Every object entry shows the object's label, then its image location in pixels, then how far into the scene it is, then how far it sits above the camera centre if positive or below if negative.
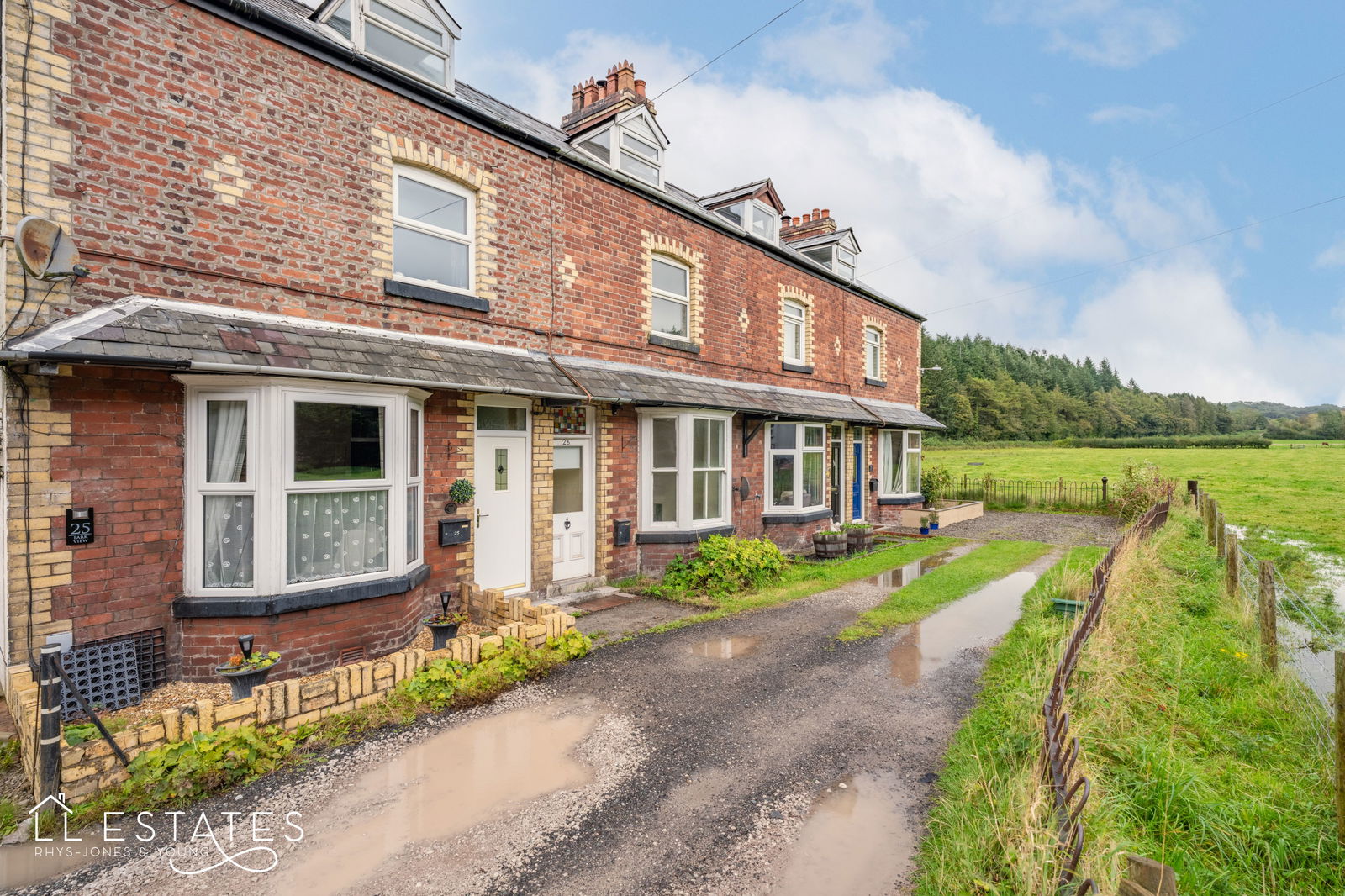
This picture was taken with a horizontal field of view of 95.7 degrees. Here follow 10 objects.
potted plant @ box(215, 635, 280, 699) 4.73 -1.73
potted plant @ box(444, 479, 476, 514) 7.77 -0.56
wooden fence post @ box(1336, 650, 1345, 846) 3.48 -1.64
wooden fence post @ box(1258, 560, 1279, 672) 6.29 -1.78
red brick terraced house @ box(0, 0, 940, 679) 5.24 +1.19
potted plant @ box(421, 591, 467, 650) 6.00 -1.76
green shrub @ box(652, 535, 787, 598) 9.66 -1.96
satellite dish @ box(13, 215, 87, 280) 4.91 +1.67
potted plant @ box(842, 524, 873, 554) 14.02 -2.03
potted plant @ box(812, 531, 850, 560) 13.25 -2.06
